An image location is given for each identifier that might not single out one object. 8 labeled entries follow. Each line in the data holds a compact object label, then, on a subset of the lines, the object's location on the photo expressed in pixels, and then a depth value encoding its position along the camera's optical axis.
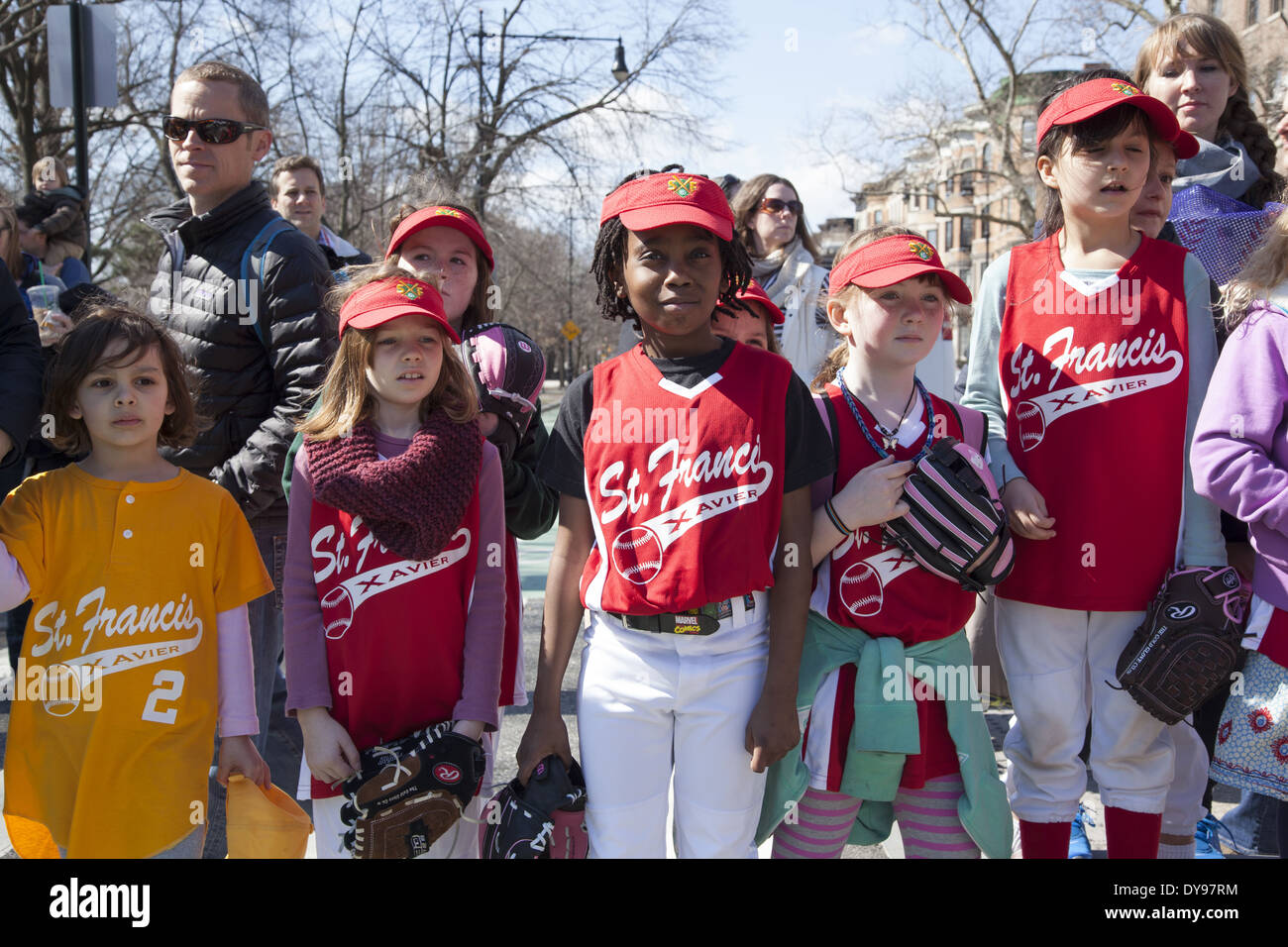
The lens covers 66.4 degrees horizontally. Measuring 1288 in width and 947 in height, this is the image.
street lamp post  18.86
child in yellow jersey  2.43
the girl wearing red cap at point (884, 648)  2.46
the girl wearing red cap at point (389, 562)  2.48
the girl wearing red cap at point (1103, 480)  2.62
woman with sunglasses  4.89
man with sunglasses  3.19
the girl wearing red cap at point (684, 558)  2.35
